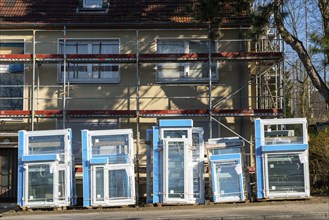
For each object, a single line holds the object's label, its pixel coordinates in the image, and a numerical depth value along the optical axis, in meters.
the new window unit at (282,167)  14.77
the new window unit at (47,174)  14.94
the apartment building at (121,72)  17.83
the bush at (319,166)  16.05
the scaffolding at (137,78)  16.84
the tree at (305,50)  15.77
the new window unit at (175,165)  14.78
